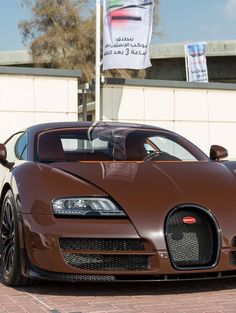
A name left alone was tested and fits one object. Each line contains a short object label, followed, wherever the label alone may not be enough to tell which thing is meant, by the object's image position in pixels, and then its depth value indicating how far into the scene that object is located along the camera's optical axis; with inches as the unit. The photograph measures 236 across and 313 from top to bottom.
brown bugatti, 161.6
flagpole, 639.8
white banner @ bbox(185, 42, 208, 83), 1163.3
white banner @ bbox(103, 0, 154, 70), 596.7
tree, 1254.9
